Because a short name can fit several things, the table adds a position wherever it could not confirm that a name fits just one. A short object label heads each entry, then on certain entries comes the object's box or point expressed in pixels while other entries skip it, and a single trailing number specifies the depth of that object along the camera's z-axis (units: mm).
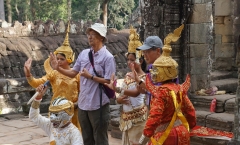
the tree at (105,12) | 20641
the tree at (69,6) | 25673
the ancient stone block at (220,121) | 5273
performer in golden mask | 3240
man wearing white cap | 4282
